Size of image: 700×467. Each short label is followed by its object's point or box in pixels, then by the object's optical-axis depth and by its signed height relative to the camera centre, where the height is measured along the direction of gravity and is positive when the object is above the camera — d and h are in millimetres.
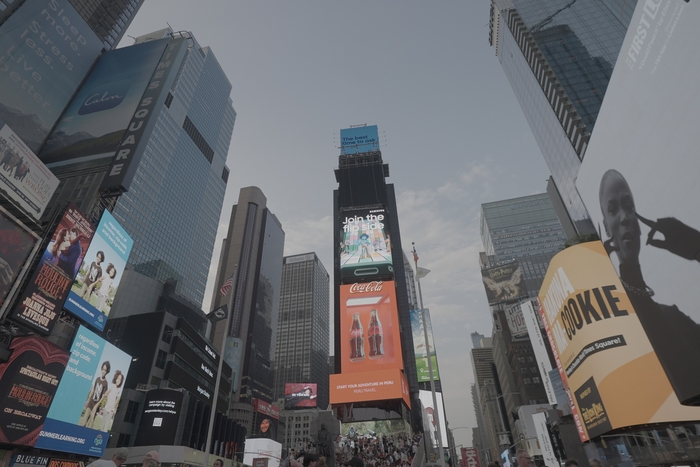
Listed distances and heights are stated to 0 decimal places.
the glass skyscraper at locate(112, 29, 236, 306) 94875 +76897
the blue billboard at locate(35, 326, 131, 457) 32094 +8344
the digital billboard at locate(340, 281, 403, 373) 47344 +17649
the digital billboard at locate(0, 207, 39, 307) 25078 +14503
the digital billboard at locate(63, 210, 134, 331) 32750 +17455
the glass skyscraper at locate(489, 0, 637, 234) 71938 +73095
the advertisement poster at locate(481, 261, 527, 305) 104812 +47070
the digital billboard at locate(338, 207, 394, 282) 53906 +30185
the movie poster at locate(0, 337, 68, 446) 26062 +7276
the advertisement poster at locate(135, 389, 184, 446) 55375 +10674
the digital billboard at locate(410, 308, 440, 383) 84688 +27632
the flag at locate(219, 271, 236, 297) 26072 +12090
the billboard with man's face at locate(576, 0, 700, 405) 11594 +8919
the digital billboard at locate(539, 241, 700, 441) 25266 +8252
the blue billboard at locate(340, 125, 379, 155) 82125 +63174
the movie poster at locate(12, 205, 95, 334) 26703 +14479
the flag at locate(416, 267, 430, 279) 21828 +10294
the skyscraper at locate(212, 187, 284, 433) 150500 +76903
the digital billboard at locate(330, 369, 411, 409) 43219 +10384
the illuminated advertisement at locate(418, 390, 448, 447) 78244 +16604
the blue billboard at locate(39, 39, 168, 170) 39281 +34620
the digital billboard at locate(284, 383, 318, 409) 111062 +25313
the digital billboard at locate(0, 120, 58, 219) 27141 +20378
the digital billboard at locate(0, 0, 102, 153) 36312 +36883
